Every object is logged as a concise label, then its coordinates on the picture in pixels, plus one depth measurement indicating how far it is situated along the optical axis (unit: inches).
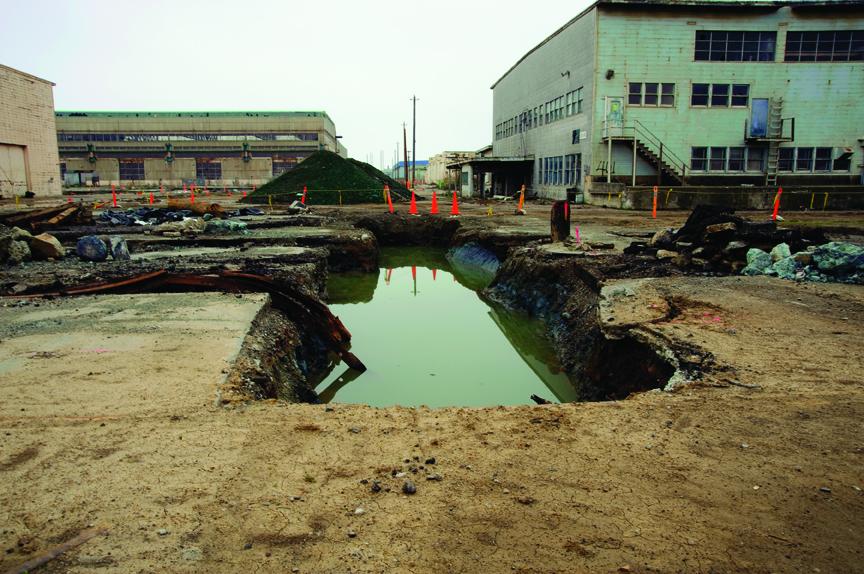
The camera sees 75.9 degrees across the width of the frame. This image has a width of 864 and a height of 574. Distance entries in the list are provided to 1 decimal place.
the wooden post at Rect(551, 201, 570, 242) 512.1
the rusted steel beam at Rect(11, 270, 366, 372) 302.4
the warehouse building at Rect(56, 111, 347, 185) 2469.2
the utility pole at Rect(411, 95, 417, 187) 2566.4
